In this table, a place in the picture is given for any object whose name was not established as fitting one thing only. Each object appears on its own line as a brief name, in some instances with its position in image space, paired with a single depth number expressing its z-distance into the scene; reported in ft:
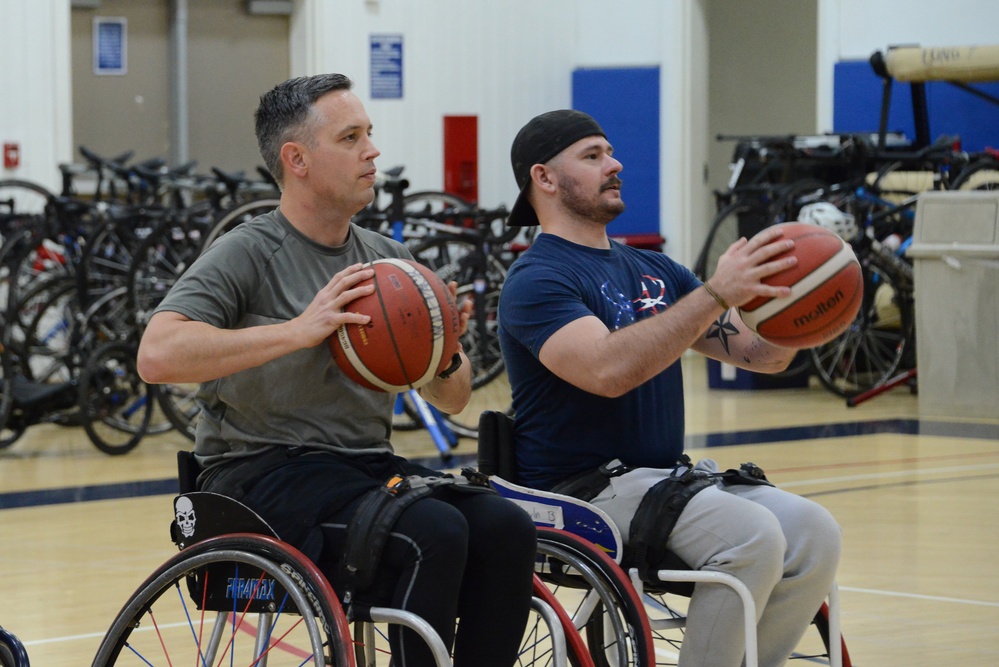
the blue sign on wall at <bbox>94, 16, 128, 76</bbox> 63.18
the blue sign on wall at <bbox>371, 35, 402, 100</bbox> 67.45
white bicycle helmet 49.22
